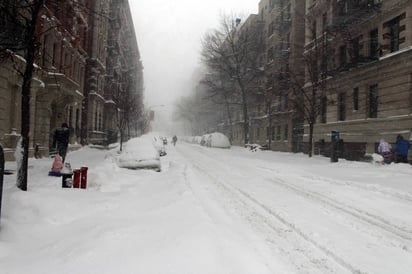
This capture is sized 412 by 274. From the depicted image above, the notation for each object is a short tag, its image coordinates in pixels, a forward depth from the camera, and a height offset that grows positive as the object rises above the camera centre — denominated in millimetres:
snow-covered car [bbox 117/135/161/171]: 15180 -743
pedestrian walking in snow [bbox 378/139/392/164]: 18750 -219
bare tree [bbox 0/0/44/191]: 7547 +1265
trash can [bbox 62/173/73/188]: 8930 -987
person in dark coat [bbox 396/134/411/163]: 18500 -100
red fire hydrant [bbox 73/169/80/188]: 9268 -991
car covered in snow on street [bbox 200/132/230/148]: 43722 +4
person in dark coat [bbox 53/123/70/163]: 16016 -90
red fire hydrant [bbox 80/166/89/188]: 9505 -961
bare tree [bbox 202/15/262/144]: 44562 +10075
